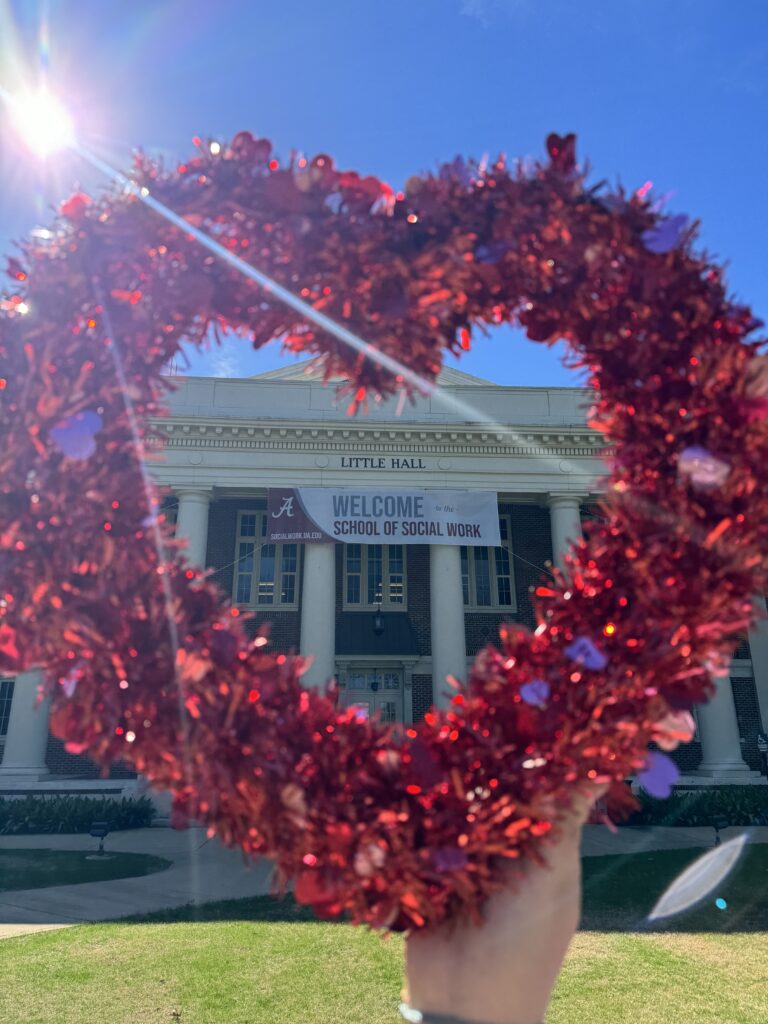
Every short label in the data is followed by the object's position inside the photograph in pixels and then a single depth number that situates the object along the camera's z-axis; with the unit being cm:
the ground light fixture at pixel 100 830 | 1348
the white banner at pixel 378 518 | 1947
